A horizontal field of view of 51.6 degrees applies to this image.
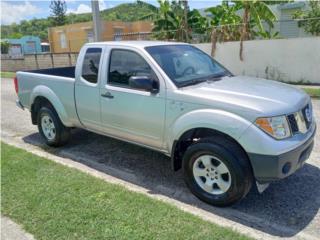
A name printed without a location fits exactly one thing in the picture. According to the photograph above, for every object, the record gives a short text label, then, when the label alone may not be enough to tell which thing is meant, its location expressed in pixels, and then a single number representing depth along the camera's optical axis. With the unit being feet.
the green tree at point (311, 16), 48.15
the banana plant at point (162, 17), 64.28
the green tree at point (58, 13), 233.35
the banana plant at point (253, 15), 47.83
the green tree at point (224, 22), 49.93
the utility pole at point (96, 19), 34.17
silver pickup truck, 11.05
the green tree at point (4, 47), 156.04
